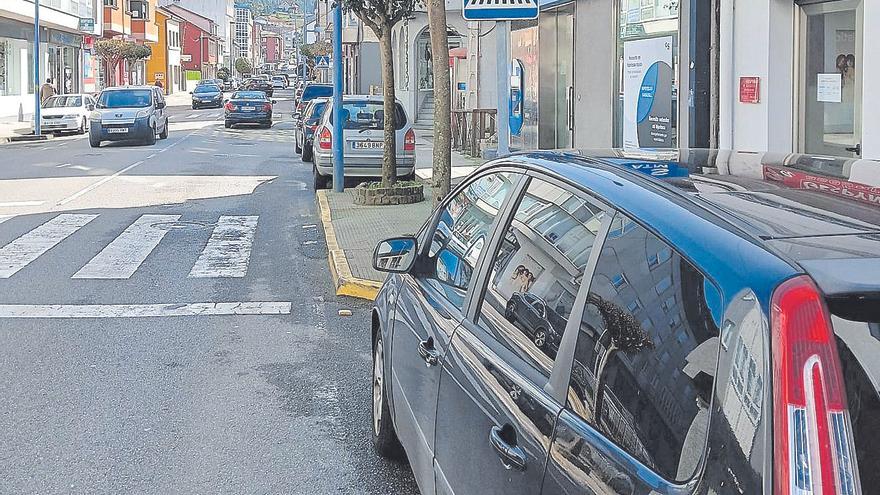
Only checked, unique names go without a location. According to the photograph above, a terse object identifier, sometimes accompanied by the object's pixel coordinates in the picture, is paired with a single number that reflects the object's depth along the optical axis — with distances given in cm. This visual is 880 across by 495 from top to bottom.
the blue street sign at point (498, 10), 761
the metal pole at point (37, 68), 3472
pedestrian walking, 4141
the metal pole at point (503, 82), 801
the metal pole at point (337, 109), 1638
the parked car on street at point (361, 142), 1723
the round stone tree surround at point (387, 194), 1515
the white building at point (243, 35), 17775
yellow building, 8506
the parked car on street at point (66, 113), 3641
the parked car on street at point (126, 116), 2950
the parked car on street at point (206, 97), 6094
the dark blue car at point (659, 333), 190
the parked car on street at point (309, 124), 2488
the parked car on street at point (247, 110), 4038
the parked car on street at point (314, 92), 3594
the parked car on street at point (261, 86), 7400
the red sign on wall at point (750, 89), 1002
